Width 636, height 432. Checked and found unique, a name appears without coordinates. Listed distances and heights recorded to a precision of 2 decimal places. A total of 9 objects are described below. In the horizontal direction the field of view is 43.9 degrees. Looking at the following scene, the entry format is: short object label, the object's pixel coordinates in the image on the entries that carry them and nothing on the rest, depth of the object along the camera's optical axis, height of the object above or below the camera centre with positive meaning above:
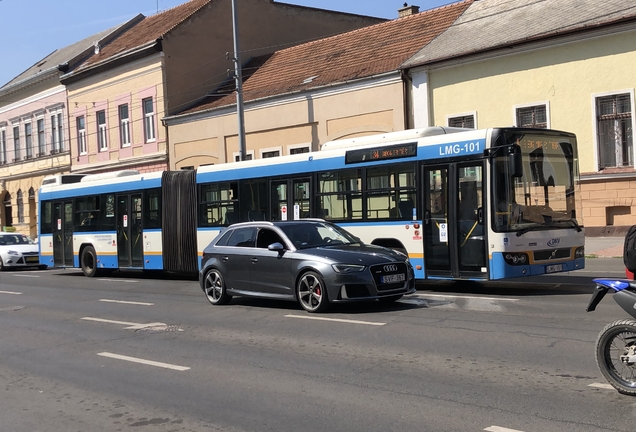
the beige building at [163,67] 38.34 +7.91
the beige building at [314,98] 28.11 +4.66
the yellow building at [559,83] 21.70 +3.73
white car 29.66 -1.02
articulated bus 13.54 +0.30
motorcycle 6.58 -1.22
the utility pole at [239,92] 26.91 +4.37
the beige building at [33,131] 47.00 +6.07
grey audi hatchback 12.15 -0.82
